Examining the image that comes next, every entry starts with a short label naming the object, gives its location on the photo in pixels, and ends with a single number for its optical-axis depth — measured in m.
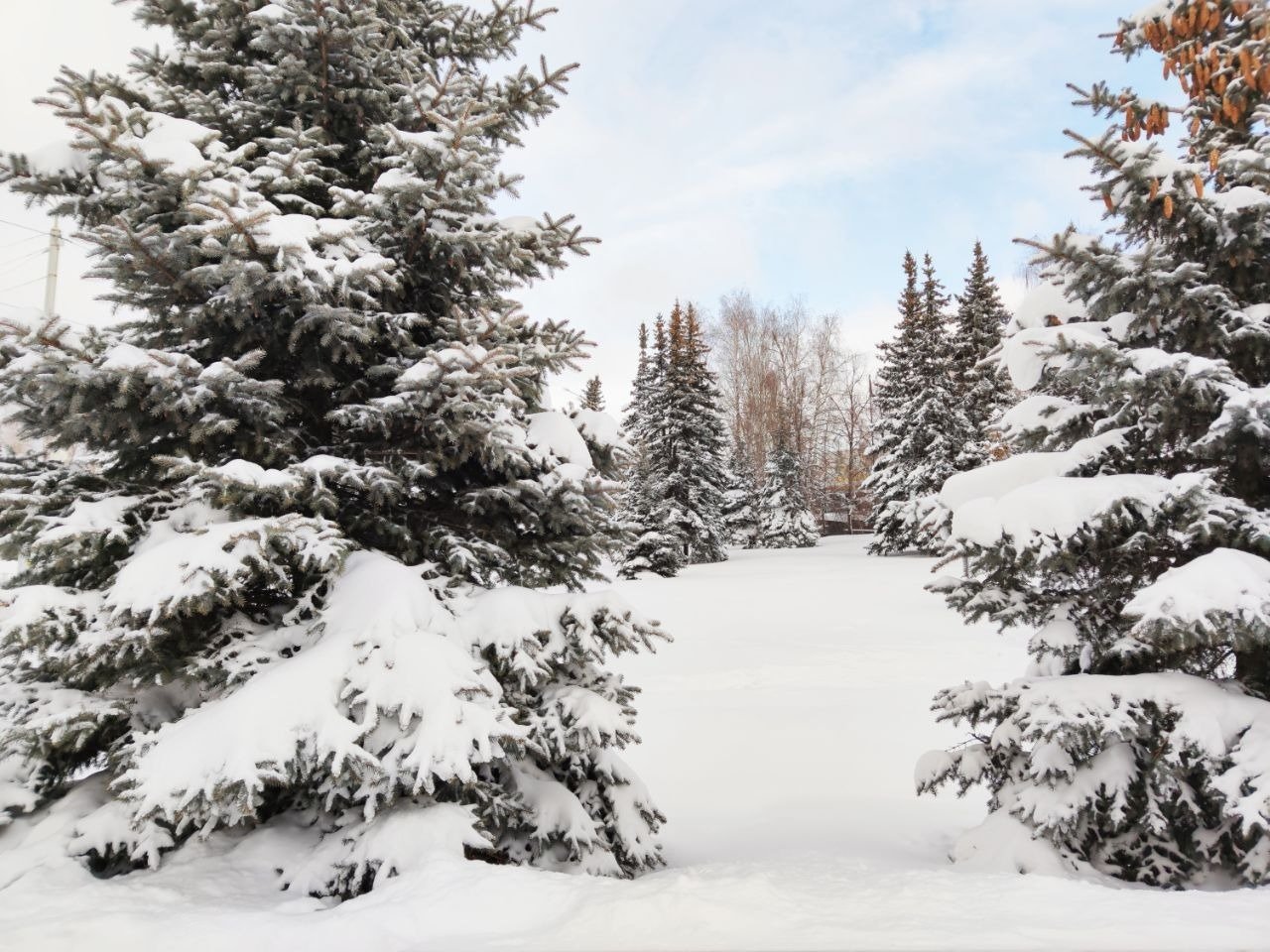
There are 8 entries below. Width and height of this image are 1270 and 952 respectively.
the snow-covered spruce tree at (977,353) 22.16
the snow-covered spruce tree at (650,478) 19.72
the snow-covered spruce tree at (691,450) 23.62
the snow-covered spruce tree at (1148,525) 2.89
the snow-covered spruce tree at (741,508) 32.50
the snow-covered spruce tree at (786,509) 29.53
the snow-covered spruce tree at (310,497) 2.69
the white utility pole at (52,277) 13.49
